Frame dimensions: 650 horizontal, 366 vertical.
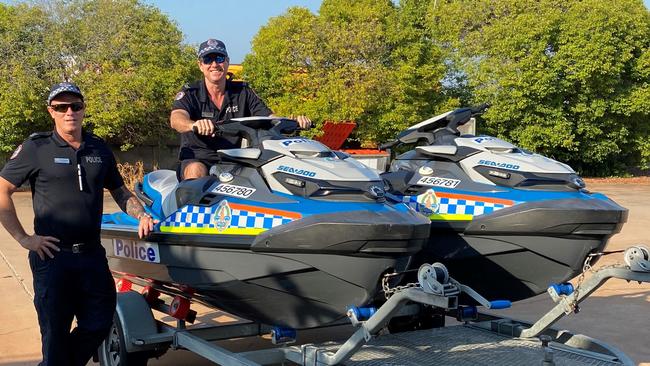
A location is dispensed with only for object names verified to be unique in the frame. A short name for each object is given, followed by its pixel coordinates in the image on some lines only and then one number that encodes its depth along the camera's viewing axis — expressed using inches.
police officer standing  142.2
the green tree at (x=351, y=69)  885.2
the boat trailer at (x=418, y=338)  133.6
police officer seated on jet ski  184.1
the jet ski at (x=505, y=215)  173.9
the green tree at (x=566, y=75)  931.3
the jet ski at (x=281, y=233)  143.0
